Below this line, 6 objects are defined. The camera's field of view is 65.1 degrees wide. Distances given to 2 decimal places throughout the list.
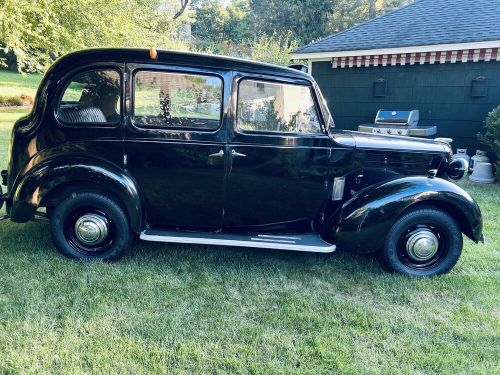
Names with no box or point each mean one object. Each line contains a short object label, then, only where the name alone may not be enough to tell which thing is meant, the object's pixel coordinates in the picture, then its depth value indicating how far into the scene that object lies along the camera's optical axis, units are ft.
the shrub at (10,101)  61.21
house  28.91
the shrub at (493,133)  25.04
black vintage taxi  11.84
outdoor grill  29.63
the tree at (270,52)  82.07
